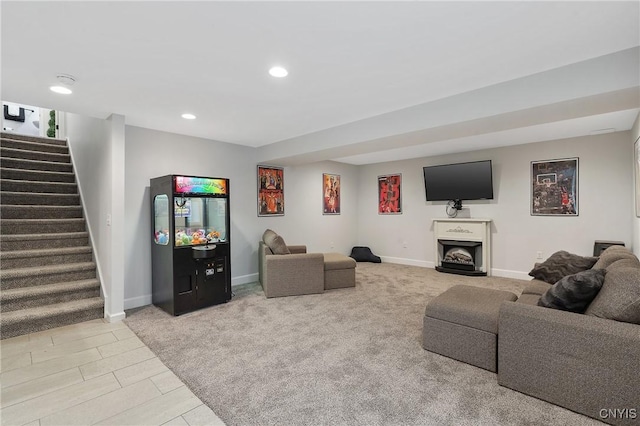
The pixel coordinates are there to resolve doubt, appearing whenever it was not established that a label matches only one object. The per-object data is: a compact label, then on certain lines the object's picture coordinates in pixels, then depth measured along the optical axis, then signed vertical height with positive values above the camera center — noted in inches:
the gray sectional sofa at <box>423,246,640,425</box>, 67.8 -34.8
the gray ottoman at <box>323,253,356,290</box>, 183.3 -37.3
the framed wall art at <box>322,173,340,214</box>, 260.6 +16.4
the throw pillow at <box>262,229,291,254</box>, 176.1 -18.8
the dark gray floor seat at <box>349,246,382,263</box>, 274.7 -40.0
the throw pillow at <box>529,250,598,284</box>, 128.2 -25.2
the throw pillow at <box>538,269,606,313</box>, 78.9 -22.1
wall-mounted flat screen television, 215.5 +21.7
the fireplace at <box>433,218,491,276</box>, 218.4 -26.7
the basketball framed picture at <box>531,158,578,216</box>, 189.2 +13.9
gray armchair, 168.7 -34.8
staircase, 130.5 -15.1
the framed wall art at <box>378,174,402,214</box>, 269.3 +15.7
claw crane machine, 142.1 -14.4
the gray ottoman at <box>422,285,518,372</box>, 93.0 -37.9
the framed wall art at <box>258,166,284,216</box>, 211.9 +16.0
